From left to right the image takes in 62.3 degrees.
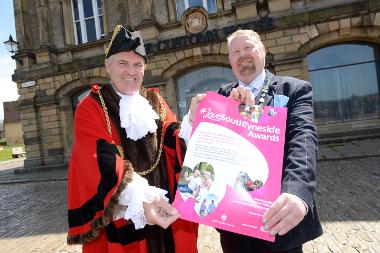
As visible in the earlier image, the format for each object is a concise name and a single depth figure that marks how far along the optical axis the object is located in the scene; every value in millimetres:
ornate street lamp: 15406
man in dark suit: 1368
